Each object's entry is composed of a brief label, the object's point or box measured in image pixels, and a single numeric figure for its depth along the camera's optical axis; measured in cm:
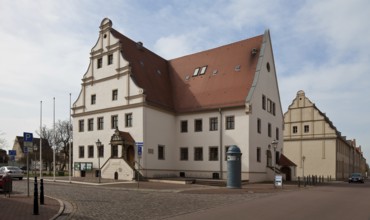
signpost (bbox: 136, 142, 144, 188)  2444
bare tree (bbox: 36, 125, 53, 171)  7912
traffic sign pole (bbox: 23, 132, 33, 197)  1609
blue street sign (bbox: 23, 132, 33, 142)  1609
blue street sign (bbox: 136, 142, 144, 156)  2444
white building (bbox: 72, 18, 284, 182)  3581
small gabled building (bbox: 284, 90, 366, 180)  5753
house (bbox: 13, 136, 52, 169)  7900
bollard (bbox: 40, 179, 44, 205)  1409
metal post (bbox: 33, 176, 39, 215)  1160
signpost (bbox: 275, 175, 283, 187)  2705
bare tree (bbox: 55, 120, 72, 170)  7675
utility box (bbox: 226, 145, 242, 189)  2520
